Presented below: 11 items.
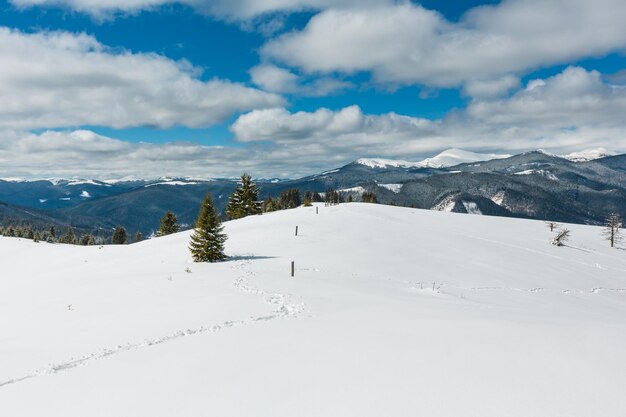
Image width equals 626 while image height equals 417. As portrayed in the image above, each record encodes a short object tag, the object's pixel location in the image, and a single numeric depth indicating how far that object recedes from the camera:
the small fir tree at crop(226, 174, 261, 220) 72.31
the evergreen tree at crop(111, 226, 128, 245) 97.75
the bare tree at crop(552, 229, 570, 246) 49.12
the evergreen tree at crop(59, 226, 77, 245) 106.82
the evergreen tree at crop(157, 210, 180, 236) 72.44
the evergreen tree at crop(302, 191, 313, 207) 89.44
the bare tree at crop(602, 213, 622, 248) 57.34
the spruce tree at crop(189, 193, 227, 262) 29.58
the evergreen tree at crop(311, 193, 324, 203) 141.06
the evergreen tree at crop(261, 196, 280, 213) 95.19
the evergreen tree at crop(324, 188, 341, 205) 124.96
